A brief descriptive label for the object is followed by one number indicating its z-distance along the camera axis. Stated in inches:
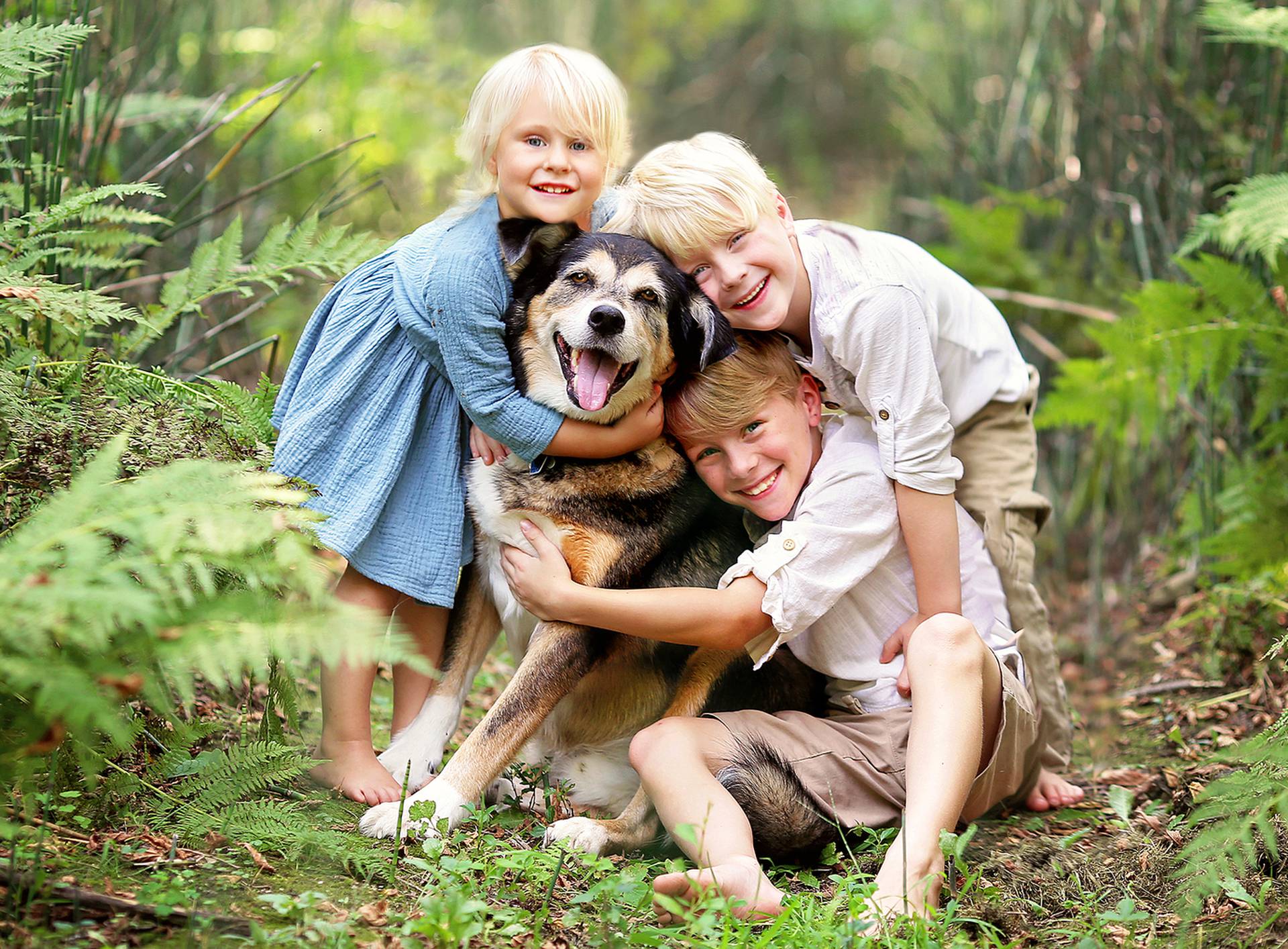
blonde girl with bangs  119.5
